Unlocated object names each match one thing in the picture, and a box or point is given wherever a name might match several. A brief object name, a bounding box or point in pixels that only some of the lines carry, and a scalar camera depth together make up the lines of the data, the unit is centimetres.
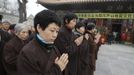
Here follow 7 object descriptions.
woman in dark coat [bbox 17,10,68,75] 101
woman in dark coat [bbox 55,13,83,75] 167
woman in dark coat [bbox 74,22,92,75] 192
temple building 824
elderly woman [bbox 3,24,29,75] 146
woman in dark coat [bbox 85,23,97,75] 215
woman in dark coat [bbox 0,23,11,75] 158
